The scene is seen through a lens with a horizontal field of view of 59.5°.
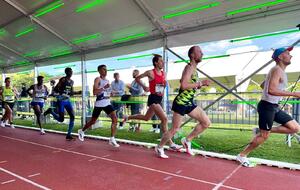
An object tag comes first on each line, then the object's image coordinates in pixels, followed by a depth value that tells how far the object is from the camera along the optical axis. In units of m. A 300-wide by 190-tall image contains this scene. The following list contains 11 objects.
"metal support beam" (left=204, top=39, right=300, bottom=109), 4.80
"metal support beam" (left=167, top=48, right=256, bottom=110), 5.57
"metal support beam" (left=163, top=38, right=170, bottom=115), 6.61
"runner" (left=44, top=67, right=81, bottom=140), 7.54
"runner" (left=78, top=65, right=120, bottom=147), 6.50
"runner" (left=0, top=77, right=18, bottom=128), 10.71
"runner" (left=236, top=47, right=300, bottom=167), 4.13
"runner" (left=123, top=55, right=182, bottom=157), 5.52
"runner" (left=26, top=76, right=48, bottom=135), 9.06
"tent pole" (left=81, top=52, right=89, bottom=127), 8.81
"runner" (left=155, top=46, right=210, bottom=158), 4.99
